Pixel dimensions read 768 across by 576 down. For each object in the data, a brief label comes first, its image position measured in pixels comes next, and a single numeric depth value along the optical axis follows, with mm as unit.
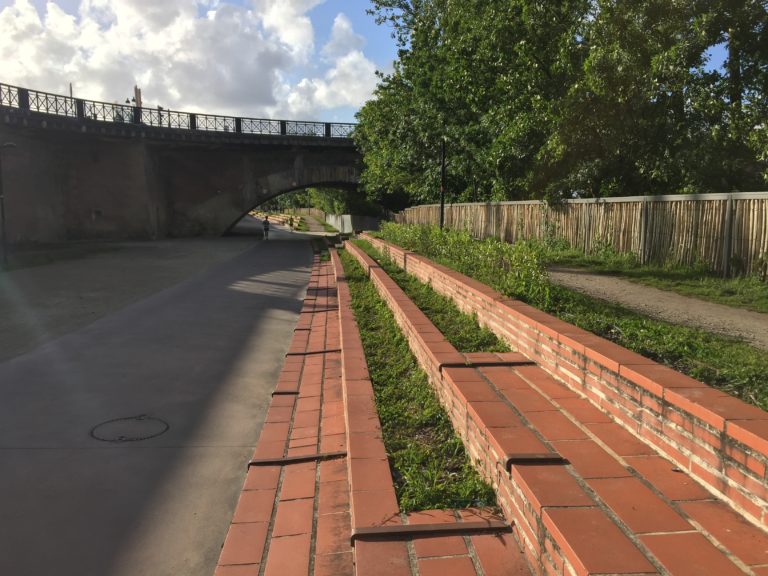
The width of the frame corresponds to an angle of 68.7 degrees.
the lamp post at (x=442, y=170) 15129
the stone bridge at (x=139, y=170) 25641
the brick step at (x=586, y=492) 1809
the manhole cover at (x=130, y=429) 4270
